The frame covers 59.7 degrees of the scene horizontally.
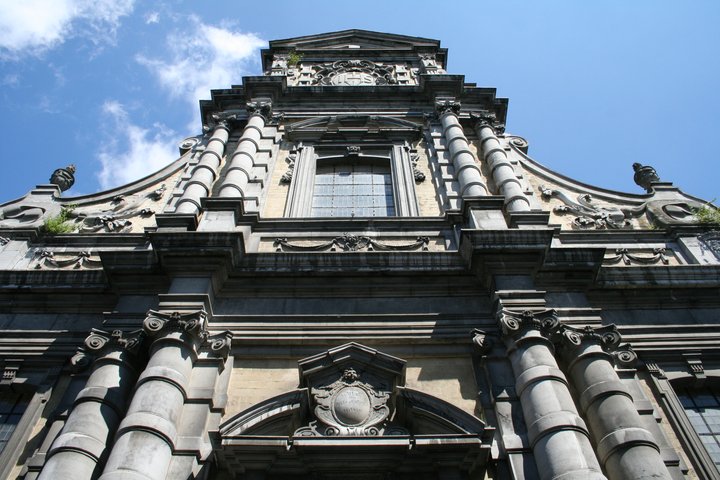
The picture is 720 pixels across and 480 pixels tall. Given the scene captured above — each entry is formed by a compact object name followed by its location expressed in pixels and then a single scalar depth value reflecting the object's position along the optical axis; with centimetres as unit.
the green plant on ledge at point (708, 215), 1144
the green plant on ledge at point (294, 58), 1884
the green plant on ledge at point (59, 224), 1160
